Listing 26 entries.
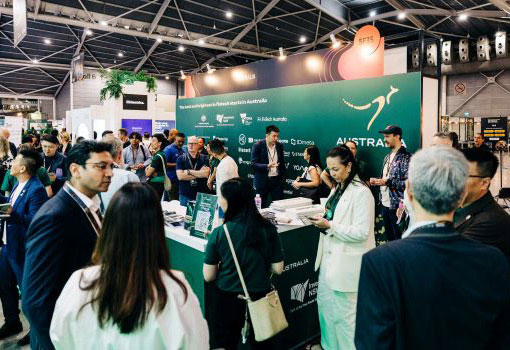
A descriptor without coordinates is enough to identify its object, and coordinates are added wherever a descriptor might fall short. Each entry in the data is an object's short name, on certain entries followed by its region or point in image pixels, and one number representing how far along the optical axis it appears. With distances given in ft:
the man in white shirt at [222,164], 15.79
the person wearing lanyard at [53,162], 15.66
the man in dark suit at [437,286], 3.41
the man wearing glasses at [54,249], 4.93
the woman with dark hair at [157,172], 18.83
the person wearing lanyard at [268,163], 19.60
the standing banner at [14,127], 29.37
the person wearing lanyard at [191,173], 18.16
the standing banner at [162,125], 41.82
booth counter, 9.41
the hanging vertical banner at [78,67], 44.55
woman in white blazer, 8.17
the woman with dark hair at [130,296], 3.50
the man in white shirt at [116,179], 10.33
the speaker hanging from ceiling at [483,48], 43.29
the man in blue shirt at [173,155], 19.75
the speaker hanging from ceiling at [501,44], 40.32
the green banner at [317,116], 15.98
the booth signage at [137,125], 39.24
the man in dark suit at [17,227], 9.76
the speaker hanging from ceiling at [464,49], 44.45
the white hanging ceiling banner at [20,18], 21.13
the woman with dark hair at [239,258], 7.13
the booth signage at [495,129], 31.60
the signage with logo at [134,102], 39.47
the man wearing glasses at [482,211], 5.27
